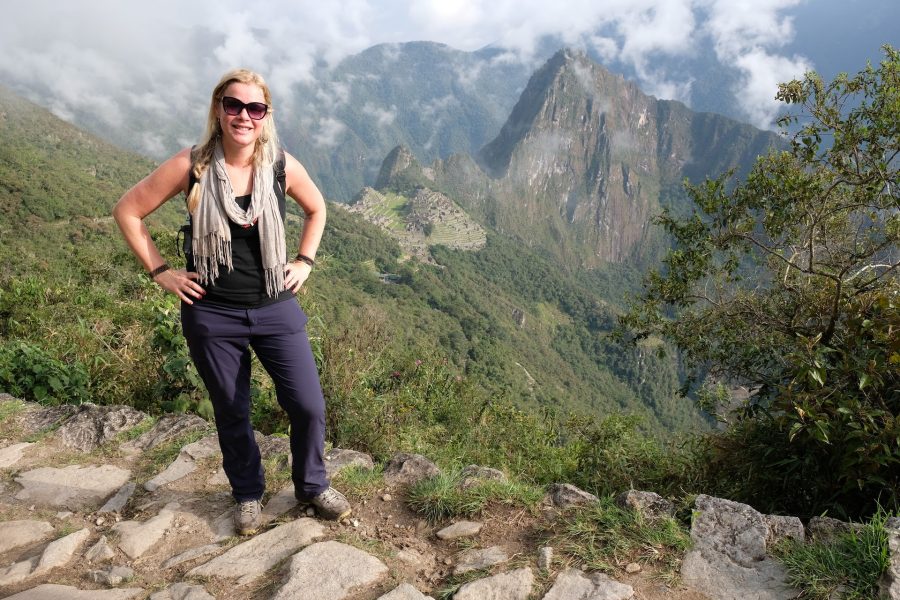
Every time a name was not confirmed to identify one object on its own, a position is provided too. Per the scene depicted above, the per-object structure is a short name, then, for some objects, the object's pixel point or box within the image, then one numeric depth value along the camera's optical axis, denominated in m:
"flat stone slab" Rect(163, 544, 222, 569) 2.14
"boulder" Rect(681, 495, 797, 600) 1.84
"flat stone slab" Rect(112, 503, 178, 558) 2.25
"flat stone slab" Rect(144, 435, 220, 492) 2.82
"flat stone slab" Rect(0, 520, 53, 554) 2.31
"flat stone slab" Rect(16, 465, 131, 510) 2.70
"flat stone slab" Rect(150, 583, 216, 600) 1.90
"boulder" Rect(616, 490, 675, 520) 2.24
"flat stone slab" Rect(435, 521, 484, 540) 2.26
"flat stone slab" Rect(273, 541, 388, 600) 1.90
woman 2.06
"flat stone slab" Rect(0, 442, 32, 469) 3.07
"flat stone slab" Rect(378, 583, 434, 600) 1.87
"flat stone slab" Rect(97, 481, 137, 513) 2.60
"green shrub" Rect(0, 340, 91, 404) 4.18
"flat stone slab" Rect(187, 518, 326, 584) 2.04
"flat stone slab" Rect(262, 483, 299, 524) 2.44
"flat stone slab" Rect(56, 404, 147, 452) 3.26
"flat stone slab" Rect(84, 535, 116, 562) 2.19
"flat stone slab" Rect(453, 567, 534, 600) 1.87
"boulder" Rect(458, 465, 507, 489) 2.60
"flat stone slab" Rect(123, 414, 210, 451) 3.23
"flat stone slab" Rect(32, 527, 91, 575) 2.13
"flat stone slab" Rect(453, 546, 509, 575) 2.03
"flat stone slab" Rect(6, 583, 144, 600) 1.90
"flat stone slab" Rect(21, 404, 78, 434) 3.44
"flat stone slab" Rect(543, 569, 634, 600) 1.83
